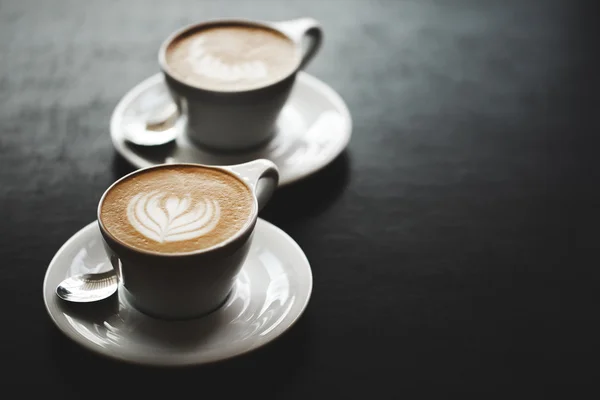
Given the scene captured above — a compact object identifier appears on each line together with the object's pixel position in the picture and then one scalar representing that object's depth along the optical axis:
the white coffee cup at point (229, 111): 0.76
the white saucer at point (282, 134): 0.77
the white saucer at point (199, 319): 0.62
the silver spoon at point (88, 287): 0.64
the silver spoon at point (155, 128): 0.78
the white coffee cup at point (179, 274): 0.62
